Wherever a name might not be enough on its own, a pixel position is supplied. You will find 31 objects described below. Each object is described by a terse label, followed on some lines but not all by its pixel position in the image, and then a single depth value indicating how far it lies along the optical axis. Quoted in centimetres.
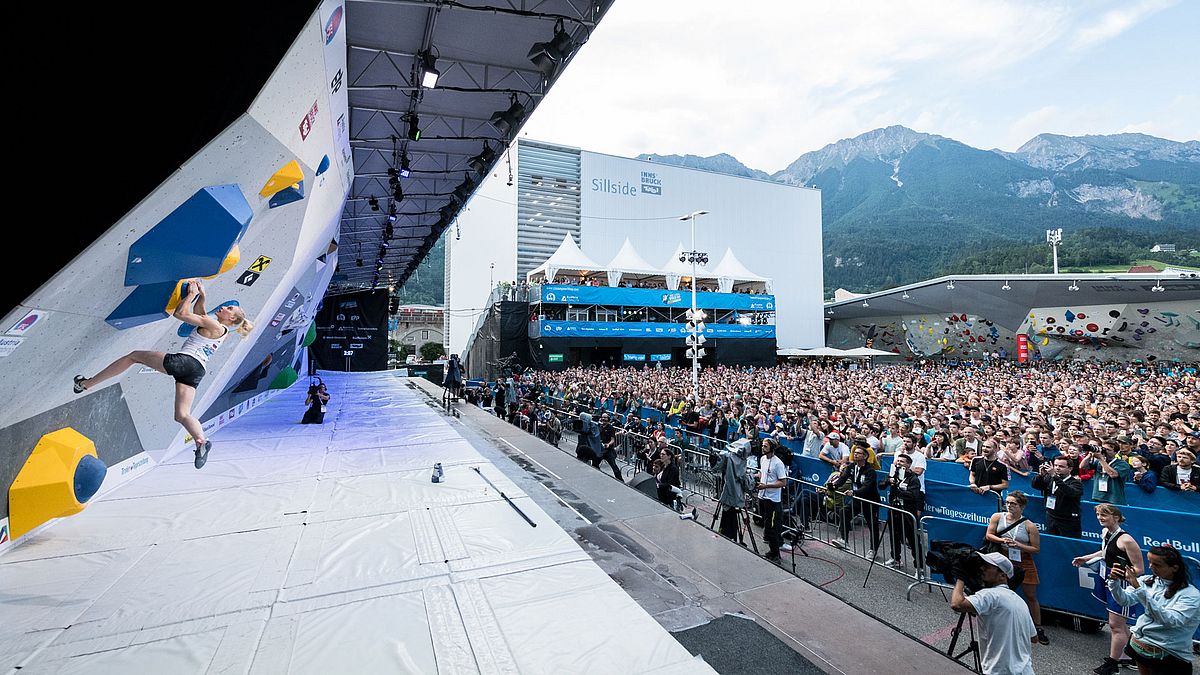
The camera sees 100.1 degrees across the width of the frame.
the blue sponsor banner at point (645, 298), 2992
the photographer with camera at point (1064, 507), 550
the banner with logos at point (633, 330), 2980
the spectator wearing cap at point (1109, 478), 639
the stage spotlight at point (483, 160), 1112
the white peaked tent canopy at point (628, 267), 3306
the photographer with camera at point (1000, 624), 315
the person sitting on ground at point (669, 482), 736
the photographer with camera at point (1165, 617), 331
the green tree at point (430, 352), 5181
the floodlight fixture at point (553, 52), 654
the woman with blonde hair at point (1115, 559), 398
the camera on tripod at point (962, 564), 353
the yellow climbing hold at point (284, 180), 502
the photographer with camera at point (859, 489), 635
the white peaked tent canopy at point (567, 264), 3105
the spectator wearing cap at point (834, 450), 803
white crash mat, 321
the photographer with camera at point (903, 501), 602
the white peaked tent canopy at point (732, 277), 3672
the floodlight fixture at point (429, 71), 669
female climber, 375
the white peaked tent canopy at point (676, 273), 3500
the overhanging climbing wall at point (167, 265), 357
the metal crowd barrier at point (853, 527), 585
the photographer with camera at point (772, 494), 624
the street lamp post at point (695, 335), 1608
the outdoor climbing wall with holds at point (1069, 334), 2864
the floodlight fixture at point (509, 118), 880
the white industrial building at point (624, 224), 4188
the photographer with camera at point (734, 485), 621
